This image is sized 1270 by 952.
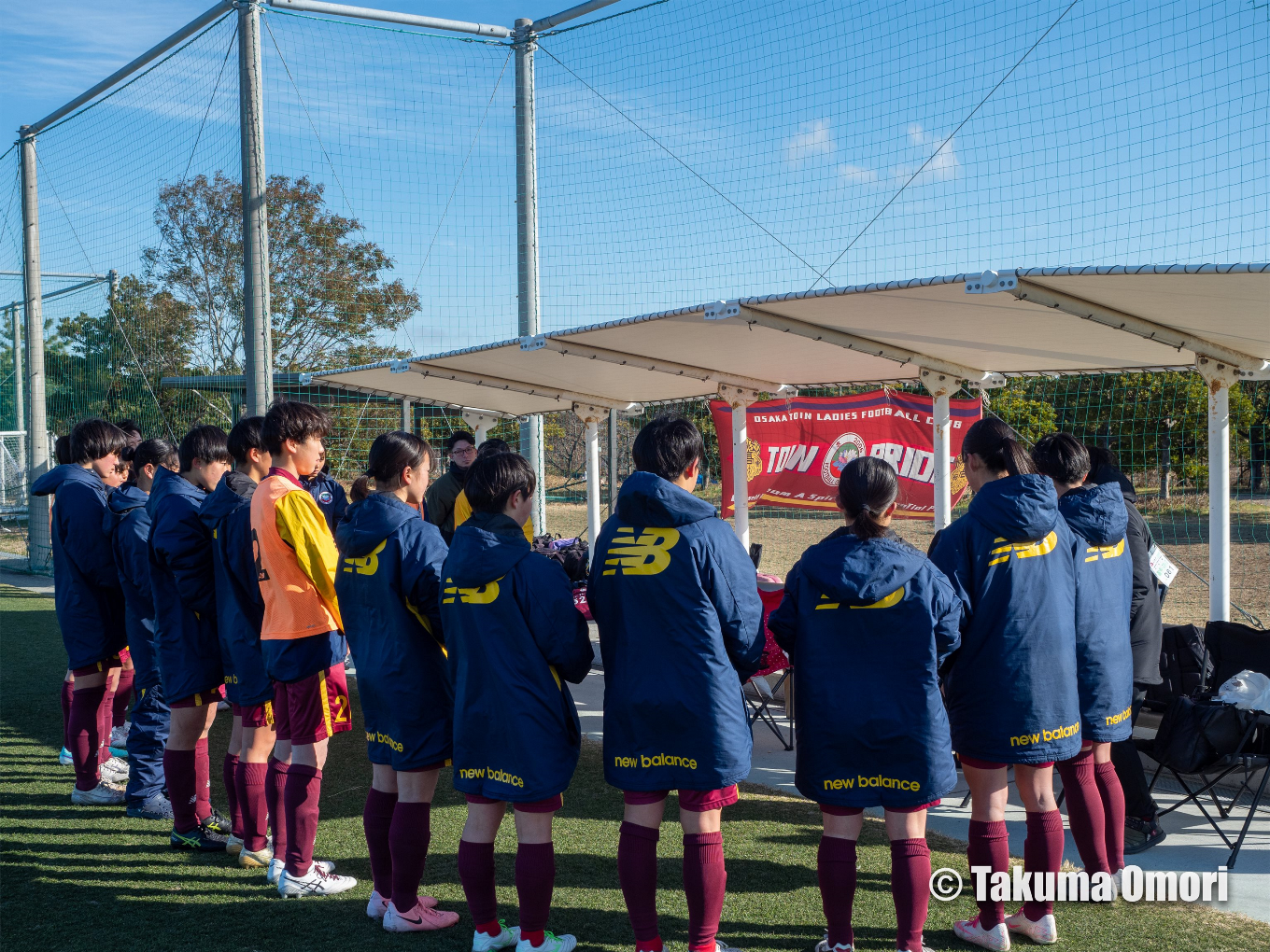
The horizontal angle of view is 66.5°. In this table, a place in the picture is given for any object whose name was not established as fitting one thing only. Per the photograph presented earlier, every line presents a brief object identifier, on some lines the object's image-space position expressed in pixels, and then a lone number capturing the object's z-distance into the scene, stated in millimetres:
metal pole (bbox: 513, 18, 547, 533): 8375
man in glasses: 6117
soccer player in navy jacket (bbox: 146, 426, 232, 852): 3889
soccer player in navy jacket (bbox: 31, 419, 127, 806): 4680
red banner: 8719
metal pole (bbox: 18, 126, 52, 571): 12570
